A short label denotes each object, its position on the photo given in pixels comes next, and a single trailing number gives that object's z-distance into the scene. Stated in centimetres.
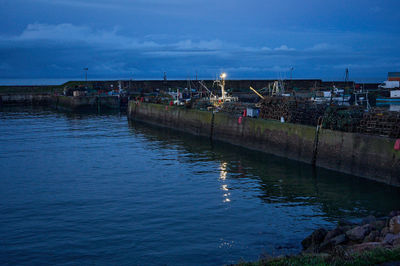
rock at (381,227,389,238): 1122
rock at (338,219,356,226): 1404
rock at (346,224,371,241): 1162
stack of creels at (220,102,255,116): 3494
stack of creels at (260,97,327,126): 2767
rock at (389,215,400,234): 1108
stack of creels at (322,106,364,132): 2258
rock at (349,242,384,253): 979
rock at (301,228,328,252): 1204
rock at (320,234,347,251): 1152
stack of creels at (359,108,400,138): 2039
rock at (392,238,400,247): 979
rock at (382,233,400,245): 1023
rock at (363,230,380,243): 1127
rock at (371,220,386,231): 1221
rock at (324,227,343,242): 1214
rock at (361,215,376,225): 1360
